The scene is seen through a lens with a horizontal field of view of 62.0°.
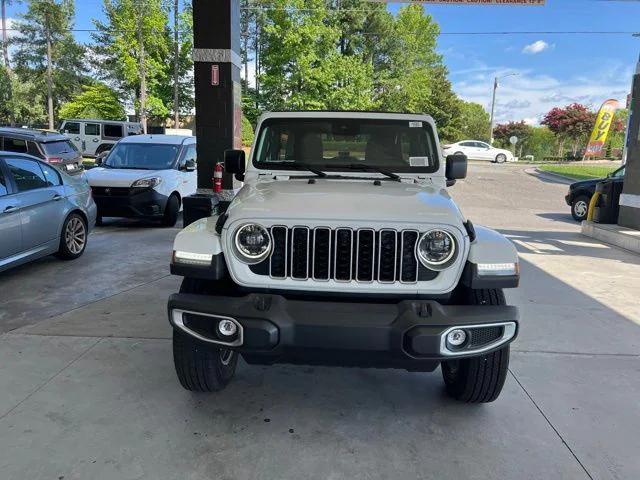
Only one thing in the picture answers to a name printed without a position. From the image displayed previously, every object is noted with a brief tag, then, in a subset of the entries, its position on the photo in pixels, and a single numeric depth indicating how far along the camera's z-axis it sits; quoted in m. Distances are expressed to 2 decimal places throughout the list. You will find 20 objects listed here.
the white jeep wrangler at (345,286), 2.64
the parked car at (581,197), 12.79
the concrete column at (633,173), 9.10
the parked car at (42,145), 13.02
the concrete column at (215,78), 8.58
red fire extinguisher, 8.45
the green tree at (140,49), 34.72
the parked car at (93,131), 28.27
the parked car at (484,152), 35.12
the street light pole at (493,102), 43.94
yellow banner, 33.66
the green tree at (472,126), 53.78
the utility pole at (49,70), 41.76
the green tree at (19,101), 43.12
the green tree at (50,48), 44.81
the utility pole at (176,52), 34.69
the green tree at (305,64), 33.84
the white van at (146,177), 9.56
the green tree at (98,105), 38.84
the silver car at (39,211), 5.75
